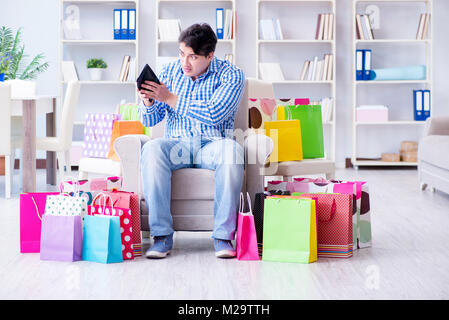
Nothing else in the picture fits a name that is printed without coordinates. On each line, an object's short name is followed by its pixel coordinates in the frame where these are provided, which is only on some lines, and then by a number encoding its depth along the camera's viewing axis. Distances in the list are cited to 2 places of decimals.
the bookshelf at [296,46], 11.68
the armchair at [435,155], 7.61
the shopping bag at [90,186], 4.97
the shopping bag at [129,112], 7.38
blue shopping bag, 4.55
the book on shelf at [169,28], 11.25
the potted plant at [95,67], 11.25
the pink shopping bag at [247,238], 4.69
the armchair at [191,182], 5.00
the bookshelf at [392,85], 11.70
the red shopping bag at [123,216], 4.66
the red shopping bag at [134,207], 4.80
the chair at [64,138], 8.40
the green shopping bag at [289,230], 4.58
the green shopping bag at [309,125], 6.10
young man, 4.83
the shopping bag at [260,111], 5.93
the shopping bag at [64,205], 4.63
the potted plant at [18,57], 10.54
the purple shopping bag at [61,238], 4.62
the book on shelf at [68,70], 11.26
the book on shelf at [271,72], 11.41
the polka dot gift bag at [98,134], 7.45
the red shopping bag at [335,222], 4.76
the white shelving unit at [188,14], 11.62
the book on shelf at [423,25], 11.34
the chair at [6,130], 7.56
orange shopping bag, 6.75
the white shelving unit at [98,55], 11.60
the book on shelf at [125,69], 11.28
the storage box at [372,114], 11.36
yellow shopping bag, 5.84
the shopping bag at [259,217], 4.87
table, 7.65
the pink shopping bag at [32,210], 4.88
